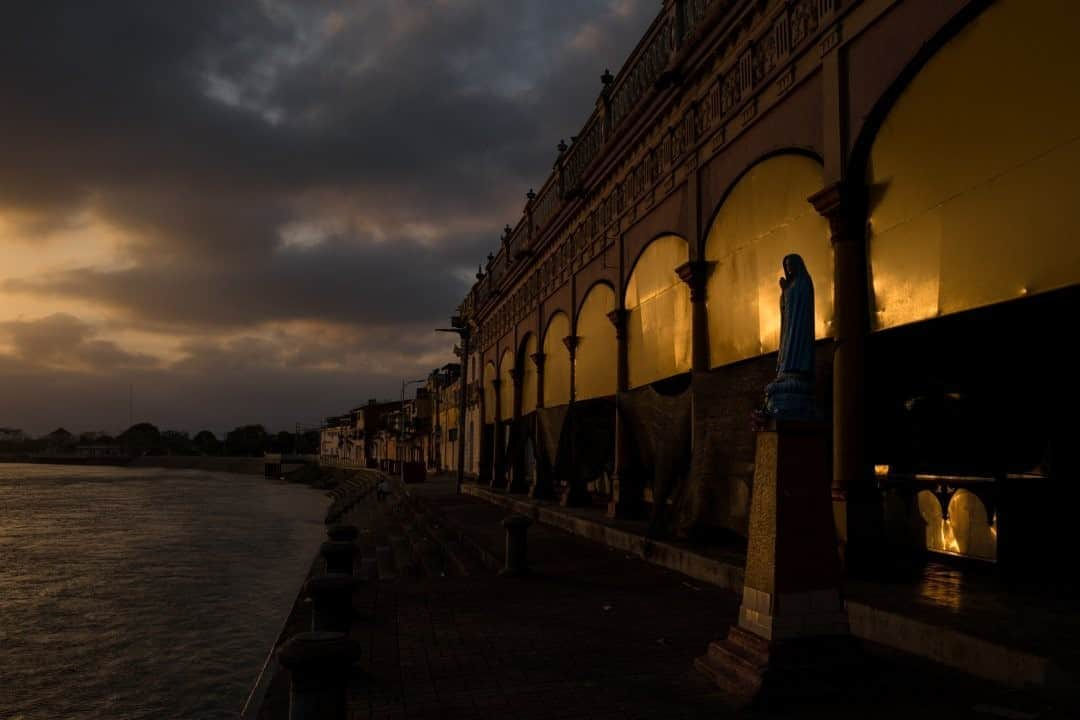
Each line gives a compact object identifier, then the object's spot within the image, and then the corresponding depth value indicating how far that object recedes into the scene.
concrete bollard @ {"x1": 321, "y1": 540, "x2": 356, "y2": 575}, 9.20
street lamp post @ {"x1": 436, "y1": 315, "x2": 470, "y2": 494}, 32.41
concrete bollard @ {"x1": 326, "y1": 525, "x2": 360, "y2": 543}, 10.67
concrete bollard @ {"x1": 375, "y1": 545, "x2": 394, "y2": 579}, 12.38
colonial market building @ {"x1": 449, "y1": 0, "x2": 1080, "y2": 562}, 7.29
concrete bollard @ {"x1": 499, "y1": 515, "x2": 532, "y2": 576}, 11.27
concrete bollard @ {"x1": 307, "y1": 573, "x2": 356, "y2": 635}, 6.57
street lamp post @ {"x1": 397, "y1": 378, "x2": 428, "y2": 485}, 76.09
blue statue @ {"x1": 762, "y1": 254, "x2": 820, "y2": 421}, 5.88
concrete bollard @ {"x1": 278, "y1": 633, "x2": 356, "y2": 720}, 4.48
